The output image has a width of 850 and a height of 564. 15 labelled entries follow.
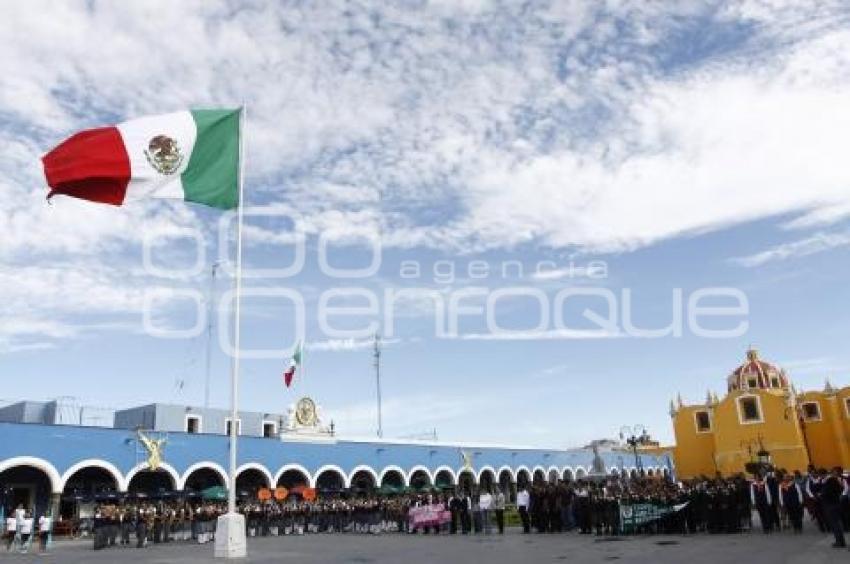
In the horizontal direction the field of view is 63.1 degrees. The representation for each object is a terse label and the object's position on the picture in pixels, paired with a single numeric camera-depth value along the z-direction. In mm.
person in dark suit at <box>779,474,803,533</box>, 16938
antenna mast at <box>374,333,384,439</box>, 64312
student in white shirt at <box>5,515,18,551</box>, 23547
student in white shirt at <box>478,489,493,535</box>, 23281
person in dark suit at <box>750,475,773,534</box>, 17500
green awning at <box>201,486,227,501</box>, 31198
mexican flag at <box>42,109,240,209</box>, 13578
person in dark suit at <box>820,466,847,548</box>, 13180
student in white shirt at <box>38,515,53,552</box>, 24078
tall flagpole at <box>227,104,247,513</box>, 13633
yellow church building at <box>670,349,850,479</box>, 54312
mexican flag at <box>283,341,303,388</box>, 40188
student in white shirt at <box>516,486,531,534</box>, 22375
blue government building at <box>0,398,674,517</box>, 29625
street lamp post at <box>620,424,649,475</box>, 70125
